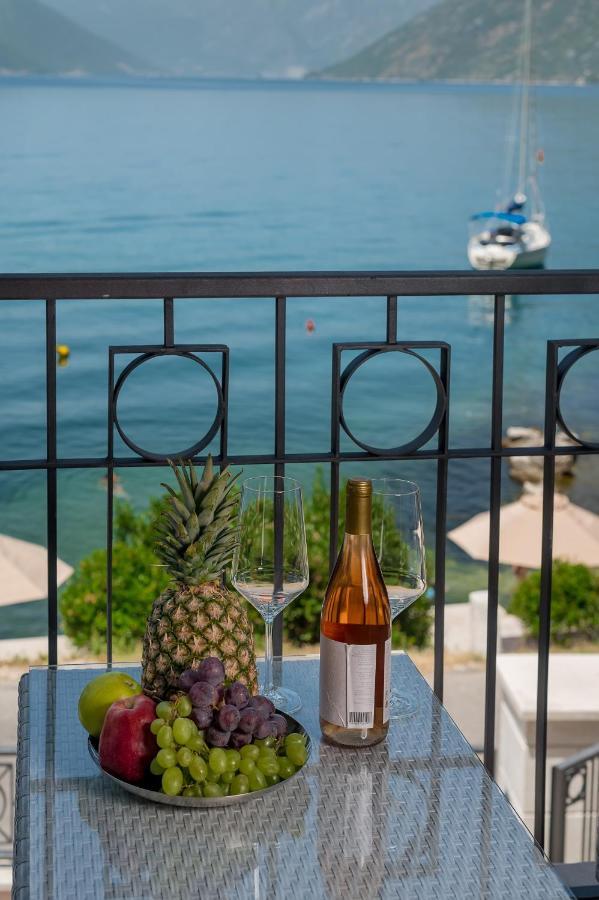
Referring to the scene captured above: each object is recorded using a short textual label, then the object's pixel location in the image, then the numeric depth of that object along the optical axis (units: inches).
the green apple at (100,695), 99.6
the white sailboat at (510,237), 2230.3
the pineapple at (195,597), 99.4
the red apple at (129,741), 95.2
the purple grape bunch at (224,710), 94.4
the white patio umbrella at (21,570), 633.9
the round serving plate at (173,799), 94.1
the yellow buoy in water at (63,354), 1758.1
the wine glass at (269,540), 103.4
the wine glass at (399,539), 104.7
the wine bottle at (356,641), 100.1
